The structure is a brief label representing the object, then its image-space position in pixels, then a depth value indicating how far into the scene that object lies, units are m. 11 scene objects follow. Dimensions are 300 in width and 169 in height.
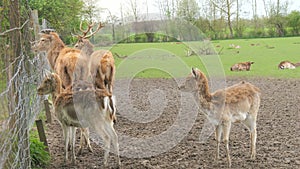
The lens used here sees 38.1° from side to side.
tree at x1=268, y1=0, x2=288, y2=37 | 42.62
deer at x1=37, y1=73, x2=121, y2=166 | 5.08
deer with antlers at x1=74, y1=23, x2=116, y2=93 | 7.30
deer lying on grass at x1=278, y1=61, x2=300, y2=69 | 15.65
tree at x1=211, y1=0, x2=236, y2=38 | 44.75
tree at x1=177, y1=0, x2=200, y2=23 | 34.09
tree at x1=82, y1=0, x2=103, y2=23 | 20.68
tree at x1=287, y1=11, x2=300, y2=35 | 41.47
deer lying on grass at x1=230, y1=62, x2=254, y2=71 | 16.09
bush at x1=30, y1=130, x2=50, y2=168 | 5.03
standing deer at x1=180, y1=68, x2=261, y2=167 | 5.20
